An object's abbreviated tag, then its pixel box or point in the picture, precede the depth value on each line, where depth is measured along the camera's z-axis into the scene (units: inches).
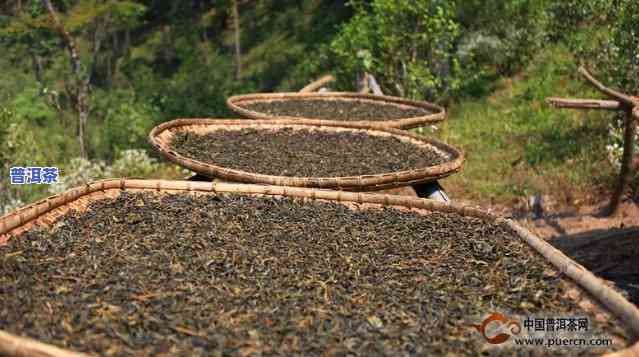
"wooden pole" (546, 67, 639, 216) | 174.7
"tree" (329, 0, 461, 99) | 334.6
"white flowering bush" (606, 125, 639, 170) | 240.2
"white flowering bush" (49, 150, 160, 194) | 333.4
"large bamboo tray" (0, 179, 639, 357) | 83.3
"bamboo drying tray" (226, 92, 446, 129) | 194.1
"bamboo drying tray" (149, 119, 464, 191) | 131.1
